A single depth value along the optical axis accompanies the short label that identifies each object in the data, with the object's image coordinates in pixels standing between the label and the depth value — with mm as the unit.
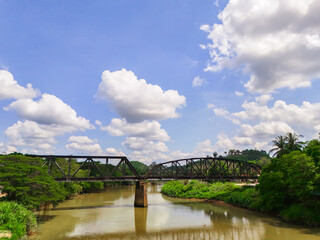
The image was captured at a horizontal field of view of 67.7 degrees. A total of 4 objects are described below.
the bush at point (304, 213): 32125
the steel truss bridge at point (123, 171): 50844
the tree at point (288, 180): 31984
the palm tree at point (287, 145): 63375
